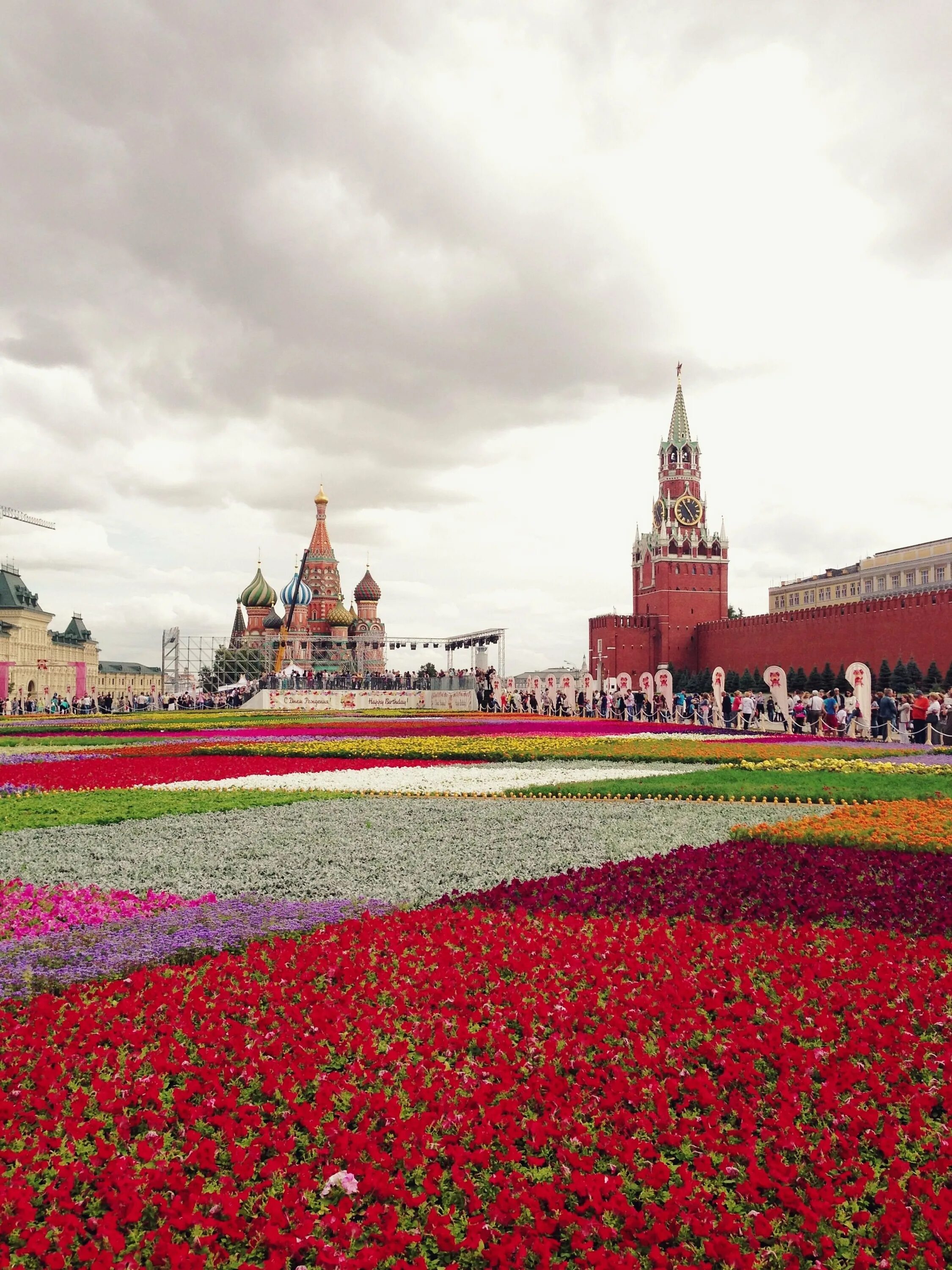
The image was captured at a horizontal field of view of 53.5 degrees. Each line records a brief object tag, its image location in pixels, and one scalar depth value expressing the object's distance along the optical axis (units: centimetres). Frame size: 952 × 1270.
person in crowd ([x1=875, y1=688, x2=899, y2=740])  1997
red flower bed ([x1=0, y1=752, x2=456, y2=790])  1133
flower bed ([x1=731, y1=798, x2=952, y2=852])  695
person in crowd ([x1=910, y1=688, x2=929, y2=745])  1914
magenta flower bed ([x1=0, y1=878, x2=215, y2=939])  508
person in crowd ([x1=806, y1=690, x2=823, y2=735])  2297
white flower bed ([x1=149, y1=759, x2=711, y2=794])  1094
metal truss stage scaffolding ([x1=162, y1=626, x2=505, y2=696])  4272
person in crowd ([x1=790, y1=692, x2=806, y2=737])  2319
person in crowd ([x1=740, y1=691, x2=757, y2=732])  2512
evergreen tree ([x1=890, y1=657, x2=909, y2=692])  4262
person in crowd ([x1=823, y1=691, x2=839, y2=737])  2183
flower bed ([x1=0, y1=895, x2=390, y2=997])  425
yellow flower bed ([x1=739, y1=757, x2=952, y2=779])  1216
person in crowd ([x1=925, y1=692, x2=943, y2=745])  1923
